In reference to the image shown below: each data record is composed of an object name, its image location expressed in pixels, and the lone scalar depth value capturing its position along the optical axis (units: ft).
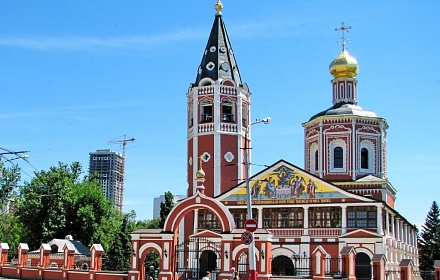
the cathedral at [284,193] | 101.91
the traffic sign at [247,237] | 75.77
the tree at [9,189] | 161.99
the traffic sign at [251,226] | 76.27
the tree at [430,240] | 215.10
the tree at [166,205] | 189.37
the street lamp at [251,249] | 78.12
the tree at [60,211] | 175.11
